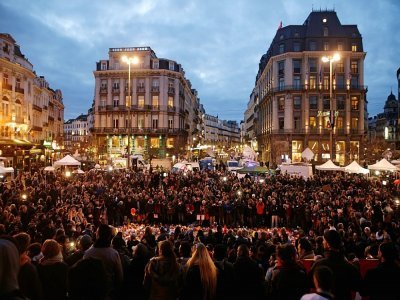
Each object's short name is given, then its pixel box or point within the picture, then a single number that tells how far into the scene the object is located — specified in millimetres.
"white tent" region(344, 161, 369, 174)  26125
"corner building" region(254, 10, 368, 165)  59969
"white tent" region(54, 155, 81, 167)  28450
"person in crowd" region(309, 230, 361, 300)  4863
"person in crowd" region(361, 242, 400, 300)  4609
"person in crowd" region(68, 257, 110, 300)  4258
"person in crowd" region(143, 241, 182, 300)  4926
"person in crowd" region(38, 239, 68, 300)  4902
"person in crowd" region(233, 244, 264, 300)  5137
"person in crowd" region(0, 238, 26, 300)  3422
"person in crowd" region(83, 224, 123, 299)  5273
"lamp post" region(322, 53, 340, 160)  24469
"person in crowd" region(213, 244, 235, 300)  5069
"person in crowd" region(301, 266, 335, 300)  3764
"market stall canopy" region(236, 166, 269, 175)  26312
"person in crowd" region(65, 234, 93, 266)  5928
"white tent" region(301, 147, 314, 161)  35969
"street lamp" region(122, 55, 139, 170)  27778
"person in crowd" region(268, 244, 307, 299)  4738
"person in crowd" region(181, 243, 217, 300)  4871
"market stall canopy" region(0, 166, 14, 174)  21516
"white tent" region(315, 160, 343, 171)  28464
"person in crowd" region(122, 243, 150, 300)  5500
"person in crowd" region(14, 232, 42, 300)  4270
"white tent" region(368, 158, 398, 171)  24462
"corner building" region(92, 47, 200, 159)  67688
